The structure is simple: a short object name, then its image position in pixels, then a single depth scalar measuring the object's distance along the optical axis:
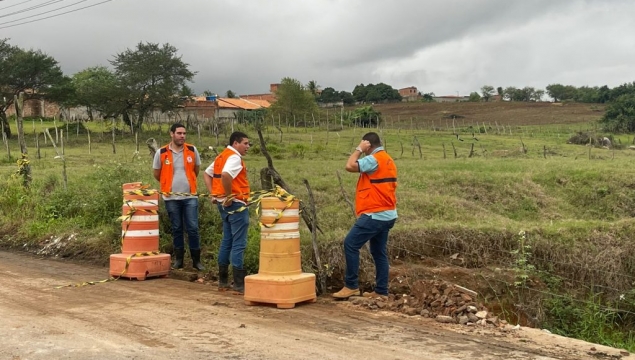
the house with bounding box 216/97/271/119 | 71.00
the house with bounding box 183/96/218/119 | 63.53
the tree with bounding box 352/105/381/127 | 60.75
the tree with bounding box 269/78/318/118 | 66.53
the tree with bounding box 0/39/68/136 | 41.44
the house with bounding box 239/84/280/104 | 103.39
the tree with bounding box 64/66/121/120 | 43.28
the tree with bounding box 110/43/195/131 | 43.84
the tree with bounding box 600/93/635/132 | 50.66
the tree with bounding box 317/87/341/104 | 102.69
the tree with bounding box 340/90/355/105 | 101.81
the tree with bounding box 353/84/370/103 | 105.62
